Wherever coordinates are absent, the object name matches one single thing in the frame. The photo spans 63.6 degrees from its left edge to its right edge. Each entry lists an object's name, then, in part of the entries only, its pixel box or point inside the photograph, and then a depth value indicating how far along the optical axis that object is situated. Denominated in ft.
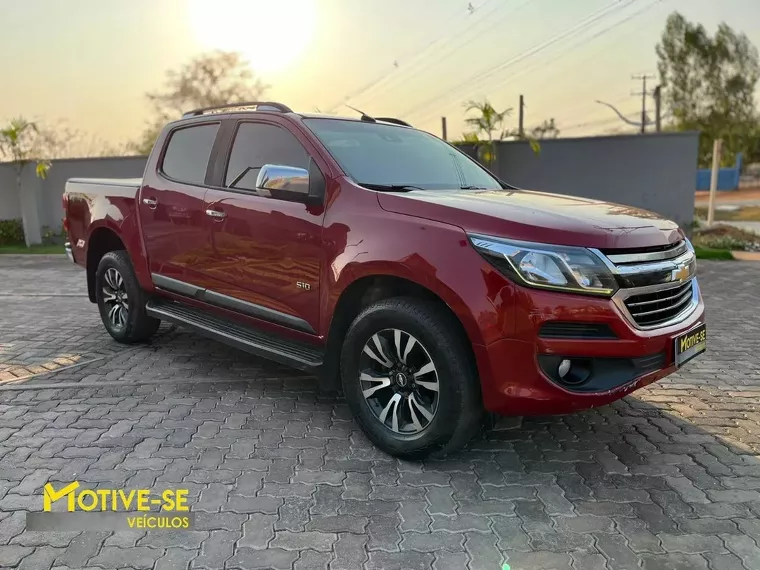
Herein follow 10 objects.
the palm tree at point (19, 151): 48.32
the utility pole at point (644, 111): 154.92
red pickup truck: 9.27
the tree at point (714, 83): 163.02
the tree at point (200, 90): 147.64
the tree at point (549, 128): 139.28
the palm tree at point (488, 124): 40.98
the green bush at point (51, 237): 50.57
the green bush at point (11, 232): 50.14
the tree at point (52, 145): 79.71
